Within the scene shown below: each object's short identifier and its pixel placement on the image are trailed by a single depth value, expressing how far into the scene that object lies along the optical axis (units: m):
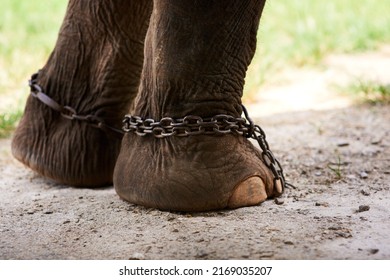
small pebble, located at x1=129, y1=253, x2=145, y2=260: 3.48
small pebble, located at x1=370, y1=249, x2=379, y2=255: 3.42
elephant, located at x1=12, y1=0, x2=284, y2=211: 4.01
